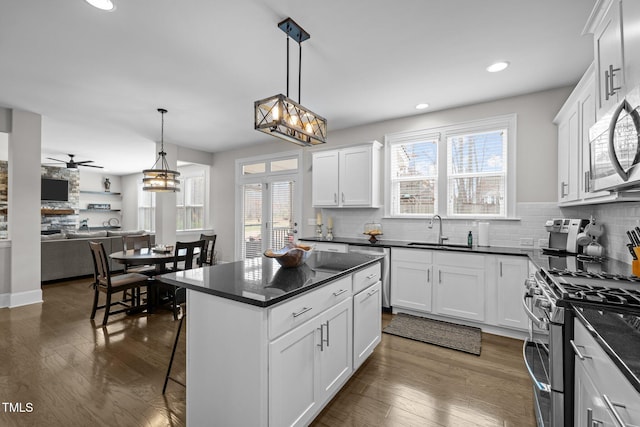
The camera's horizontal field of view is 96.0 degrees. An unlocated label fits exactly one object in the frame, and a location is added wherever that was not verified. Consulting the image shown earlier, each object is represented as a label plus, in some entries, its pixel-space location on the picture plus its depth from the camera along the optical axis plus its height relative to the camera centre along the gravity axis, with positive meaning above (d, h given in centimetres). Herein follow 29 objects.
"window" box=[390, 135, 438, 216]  410 +56
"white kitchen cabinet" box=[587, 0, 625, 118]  146 +90
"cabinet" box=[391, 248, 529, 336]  304 -82
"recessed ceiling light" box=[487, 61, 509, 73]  280 +147
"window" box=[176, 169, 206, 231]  780 +33
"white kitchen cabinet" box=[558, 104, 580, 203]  258 +58
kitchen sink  368 -41
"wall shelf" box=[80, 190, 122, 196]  953 +63
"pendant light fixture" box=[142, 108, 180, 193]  407 +45
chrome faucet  379 -18
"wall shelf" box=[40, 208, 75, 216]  848 -2
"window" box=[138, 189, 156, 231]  956 +5
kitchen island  137 -70
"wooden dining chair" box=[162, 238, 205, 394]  358 -55
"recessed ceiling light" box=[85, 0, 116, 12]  198 +145
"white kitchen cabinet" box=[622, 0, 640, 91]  128 +81
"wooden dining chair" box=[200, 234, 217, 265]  427 -49
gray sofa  532 -81
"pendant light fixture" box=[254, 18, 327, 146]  190 +67
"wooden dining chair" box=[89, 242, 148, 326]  334 -85
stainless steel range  135 -56
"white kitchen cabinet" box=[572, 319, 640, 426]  80 -56
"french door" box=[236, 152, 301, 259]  550 +5
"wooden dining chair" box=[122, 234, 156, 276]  397 -47
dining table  362 -62
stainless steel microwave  122 +34
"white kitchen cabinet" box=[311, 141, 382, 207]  428 +57
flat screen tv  847 +63
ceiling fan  716 +121
